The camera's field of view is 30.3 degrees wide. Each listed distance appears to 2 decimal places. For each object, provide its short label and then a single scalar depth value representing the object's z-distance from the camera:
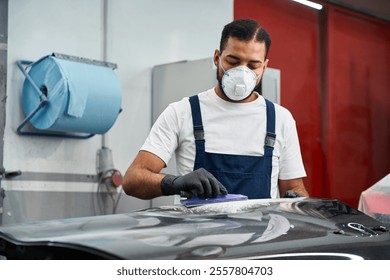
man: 2.27
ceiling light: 5.53
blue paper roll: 3.64
